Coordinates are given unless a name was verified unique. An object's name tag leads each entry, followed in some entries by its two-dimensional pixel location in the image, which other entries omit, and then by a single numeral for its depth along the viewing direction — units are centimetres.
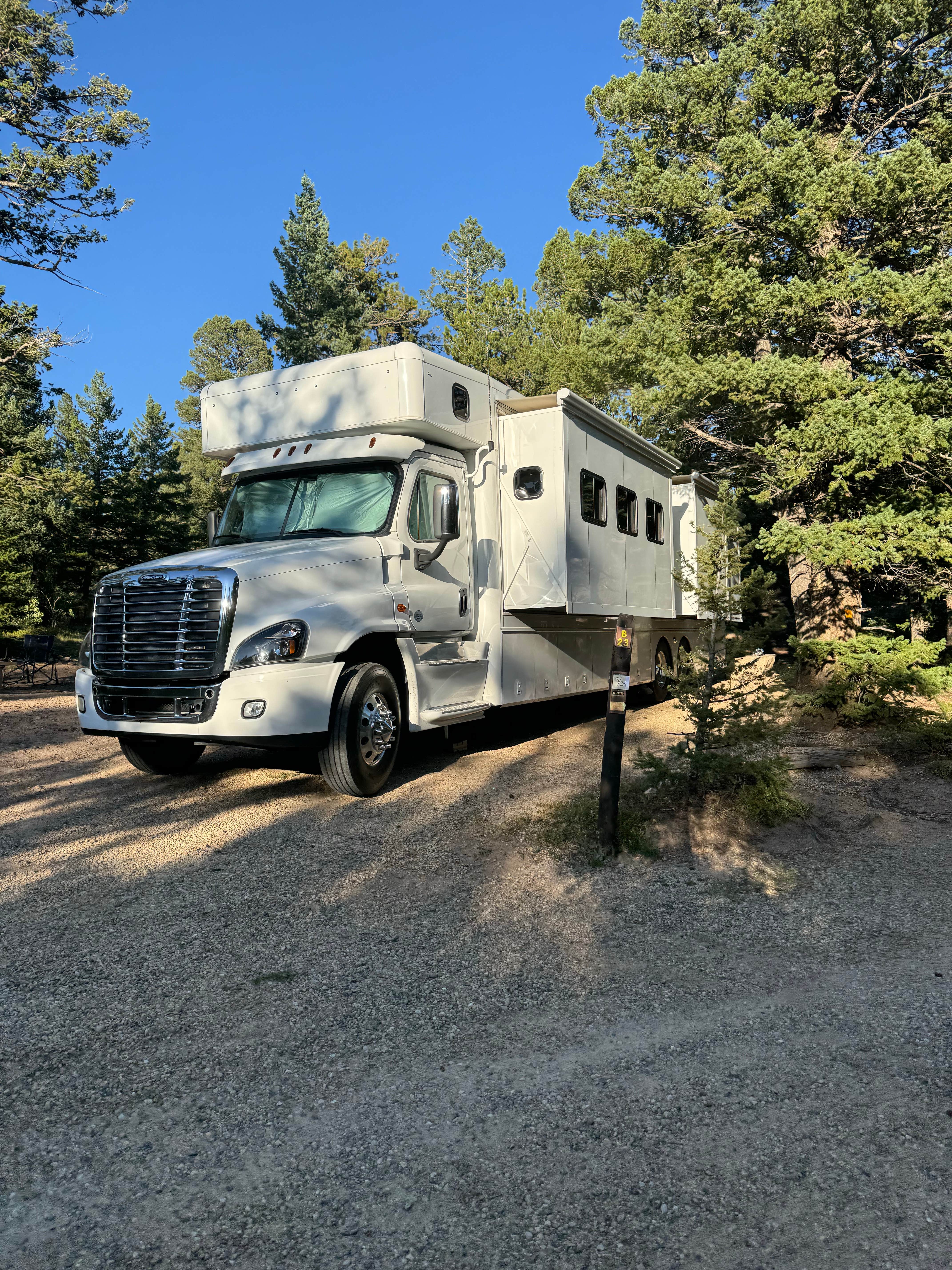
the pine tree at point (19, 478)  1534
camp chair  1730
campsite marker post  549
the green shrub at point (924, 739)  826
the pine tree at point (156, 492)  2605
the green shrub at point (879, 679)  931
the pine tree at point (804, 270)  1005
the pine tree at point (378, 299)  3139
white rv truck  646
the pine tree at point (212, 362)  4597
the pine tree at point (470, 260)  3641
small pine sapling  593
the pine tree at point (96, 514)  2481
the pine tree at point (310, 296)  2933
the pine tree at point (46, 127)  1460
